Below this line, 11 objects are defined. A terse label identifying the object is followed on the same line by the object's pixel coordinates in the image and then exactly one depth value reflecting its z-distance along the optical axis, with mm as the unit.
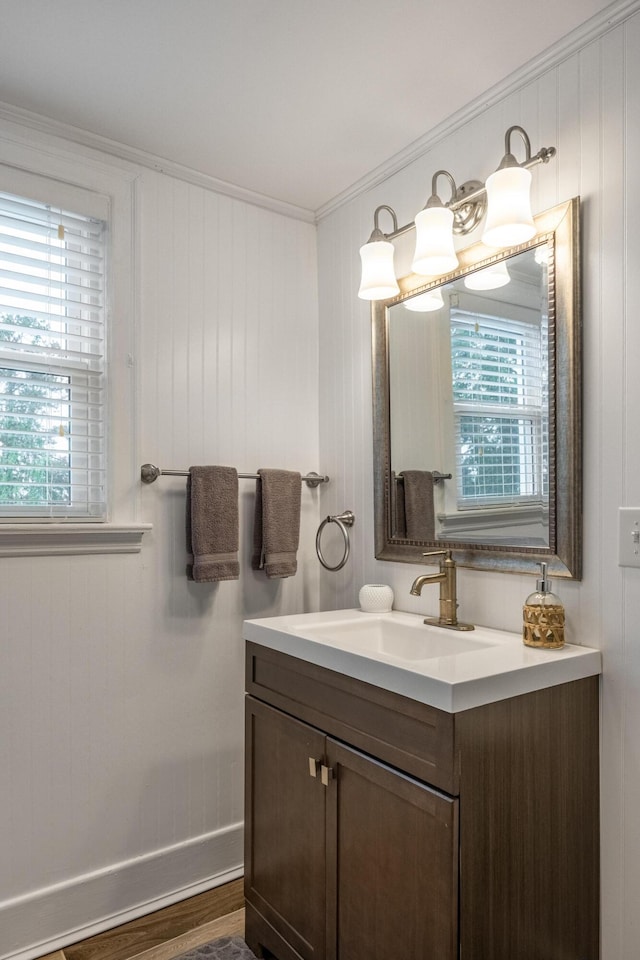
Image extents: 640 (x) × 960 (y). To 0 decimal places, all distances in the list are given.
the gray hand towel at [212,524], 2037
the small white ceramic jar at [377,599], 2029
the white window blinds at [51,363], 1845
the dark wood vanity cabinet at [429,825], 1229
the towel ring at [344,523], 2199
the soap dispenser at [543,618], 1482
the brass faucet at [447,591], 1774
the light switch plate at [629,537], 1423
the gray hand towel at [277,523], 2186
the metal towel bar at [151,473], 2016
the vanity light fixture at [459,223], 1523
